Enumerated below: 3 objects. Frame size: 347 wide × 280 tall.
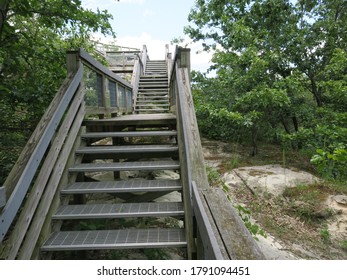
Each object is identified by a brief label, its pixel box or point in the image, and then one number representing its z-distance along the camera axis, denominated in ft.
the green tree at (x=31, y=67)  9.52
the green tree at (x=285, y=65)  20.10
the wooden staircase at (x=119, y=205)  6.53
